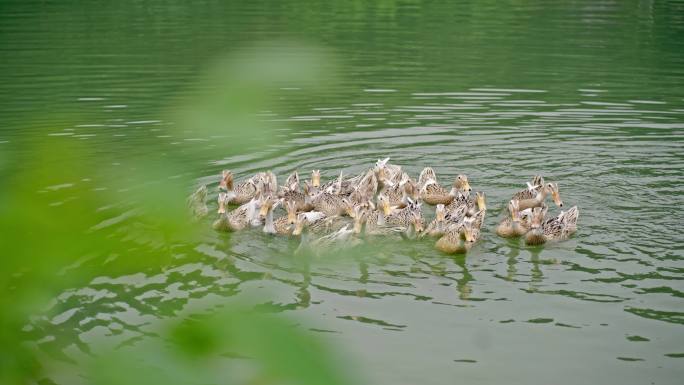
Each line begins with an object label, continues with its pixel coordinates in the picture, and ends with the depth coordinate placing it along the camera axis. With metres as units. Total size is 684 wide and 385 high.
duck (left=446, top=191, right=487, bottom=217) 19.50
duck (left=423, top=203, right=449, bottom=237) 18.81
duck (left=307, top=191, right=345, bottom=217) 20.47
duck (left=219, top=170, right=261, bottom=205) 20.86
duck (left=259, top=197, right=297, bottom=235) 19.17
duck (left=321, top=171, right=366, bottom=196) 21.17
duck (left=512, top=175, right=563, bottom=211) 19.87
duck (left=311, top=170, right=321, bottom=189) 21.16
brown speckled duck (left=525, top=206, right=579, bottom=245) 18.41
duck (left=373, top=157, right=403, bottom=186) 21.52
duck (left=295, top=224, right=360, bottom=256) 16.97
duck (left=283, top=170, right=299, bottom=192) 21.01
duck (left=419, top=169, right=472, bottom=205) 20.84
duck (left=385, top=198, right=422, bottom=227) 19.03
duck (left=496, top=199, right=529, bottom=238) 18.73
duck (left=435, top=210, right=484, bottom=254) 17.78
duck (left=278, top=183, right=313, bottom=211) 20.34
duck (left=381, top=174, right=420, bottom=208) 20.67
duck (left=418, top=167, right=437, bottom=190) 21.40
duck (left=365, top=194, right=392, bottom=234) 19.09
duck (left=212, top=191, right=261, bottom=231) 19.14
